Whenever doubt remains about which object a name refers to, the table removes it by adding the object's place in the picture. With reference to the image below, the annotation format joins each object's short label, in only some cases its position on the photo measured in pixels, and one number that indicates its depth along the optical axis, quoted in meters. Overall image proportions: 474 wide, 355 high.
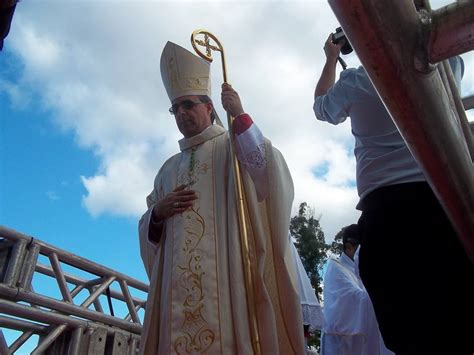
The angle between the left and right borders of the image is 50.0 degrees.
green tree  20.01
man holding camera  1.42
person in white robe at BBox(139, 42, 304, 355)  2.79
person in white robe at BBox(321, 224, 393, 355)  4.64
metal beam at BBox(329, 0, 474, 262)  0.56
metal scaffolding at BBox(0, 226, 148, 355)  4.32
